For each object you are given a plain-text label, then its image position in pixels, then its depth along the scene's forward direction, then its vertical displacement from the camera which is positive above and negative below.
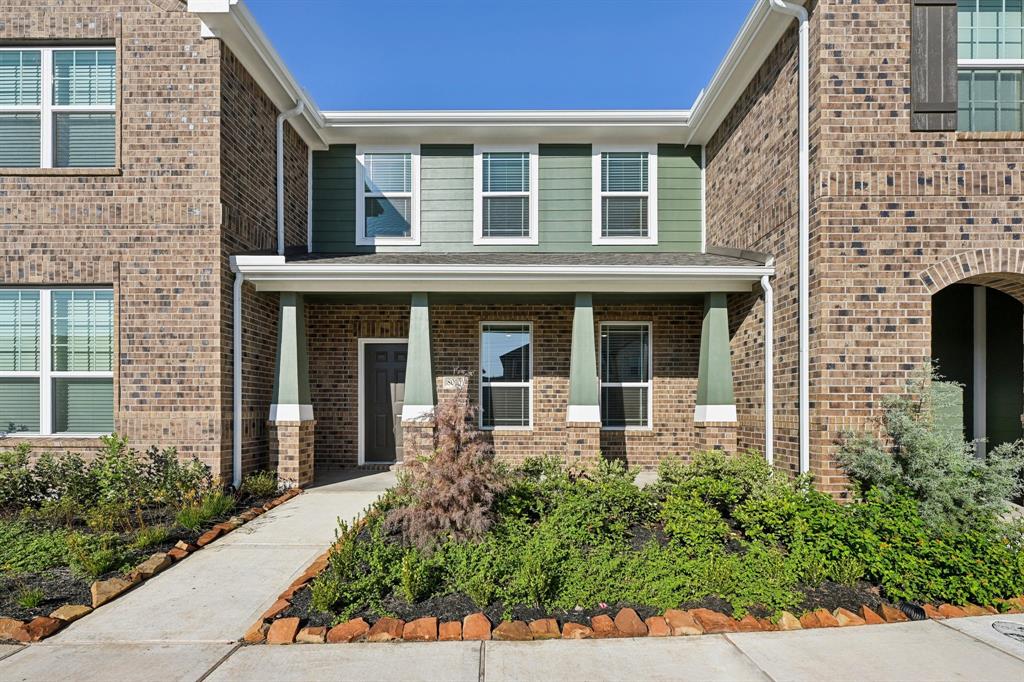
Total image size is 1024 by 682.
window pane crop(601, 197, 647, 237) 9.63 +2.32
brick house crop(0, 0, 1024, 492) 6.13 +1.39
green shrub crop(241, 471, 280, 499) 7.17 -1.65
